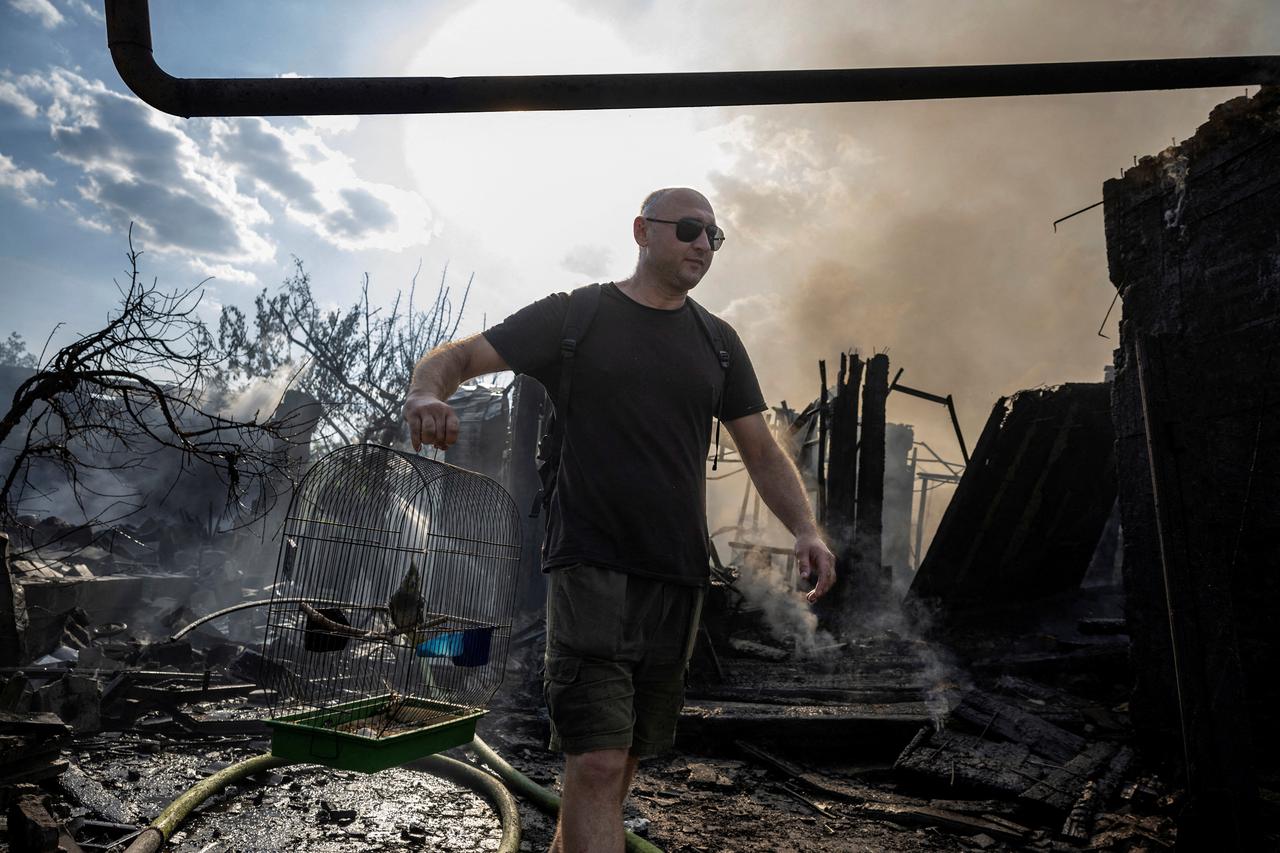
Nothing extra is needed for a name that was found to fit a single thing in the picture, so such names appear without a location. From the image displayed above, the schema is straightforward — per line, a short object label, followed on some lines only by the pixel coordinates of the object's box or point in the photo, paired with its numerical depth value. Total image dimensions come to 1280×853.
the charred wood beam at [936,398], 10.60
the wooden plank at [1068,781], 4.57
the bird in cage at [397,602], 3.12
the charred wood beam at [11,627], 6.34
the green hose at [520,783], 4.18
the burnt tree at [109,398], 4.18
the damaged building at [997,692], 3.61
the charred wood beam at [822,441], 11.36
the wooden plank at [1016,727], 5.29
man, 2.30
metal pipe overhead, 1.77
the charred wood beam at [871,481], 10.62
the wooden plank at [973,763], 4.88
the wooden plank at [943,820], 4.36
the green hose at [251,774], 3.29
